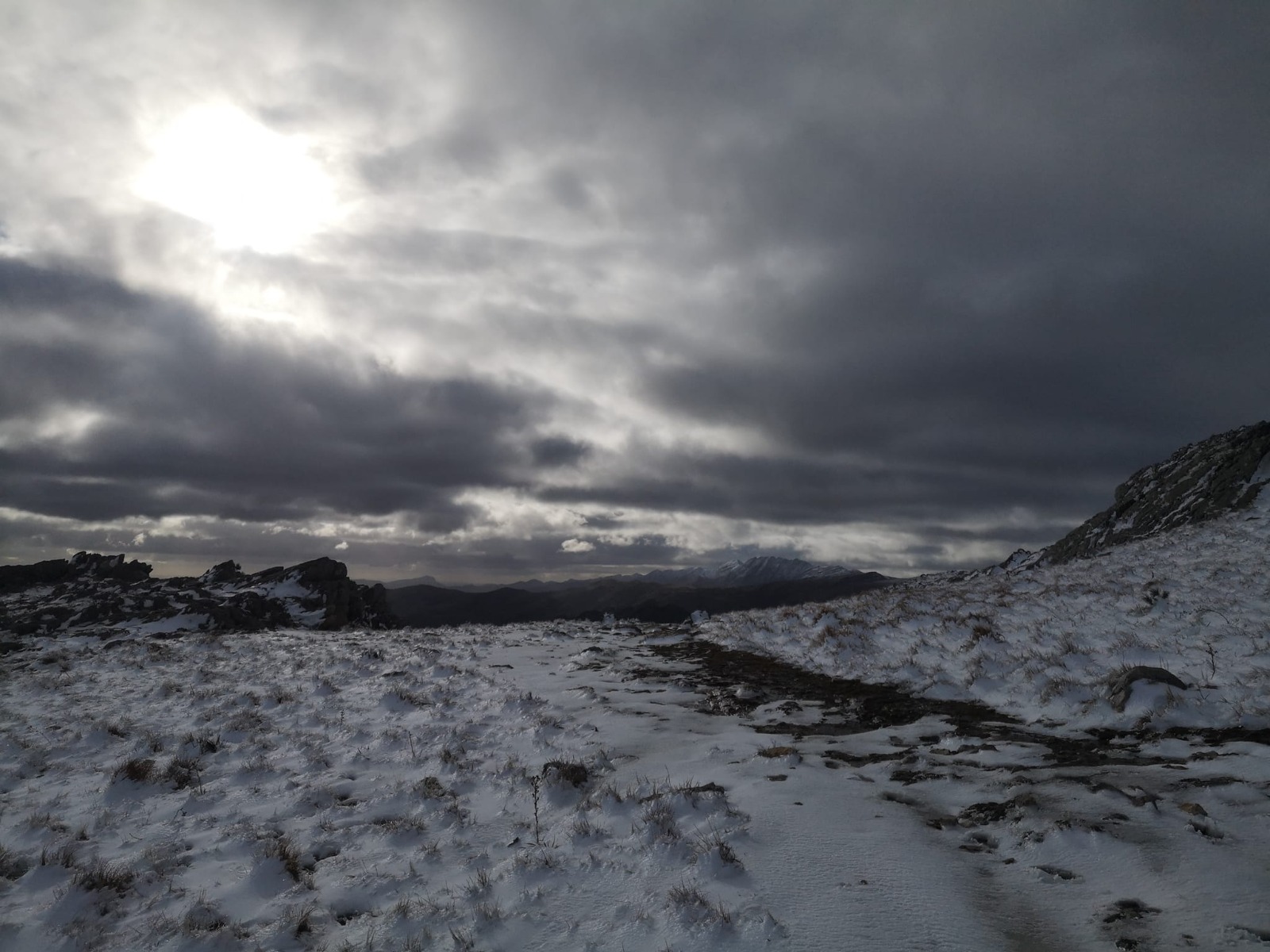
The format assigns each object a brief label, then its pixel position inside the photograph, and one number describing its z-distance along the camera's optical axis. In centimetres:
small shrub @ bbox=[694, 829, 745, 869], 550
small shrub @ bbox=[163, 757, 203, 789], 902
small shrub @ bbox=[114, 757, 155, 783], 893
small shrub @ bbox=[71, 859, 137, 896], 592
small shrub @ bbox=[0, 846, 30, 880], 639
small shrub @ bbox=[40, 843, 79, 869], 649
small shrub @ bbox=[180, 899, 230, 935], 526
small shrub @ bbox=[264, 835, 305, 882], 622
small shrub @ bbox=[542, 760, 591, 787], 801
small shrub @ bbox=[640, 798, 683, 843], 613
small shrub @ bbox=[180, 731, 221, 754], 1048
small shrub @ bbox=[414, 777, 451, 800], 794
